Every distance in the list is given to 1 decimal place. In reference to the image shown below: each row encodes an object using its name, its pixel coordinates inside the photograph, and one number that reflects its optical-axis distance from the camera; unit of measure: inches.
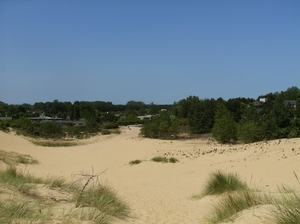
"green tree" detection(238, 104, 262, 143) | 1214.2
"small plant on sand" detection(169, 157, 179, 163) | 883.3
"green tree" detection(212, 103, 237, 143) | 1349.7
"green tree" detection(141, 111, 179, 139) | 1765.5
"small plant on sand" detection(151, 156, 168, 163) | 890.6
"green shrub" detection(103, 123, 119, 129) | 2494.7
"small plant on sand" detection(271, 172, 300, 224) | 201.0
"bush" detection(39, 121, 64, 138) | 1891.0
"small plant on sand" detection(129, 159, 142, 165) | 893.0
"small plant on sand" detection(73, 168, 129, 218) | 284.3
